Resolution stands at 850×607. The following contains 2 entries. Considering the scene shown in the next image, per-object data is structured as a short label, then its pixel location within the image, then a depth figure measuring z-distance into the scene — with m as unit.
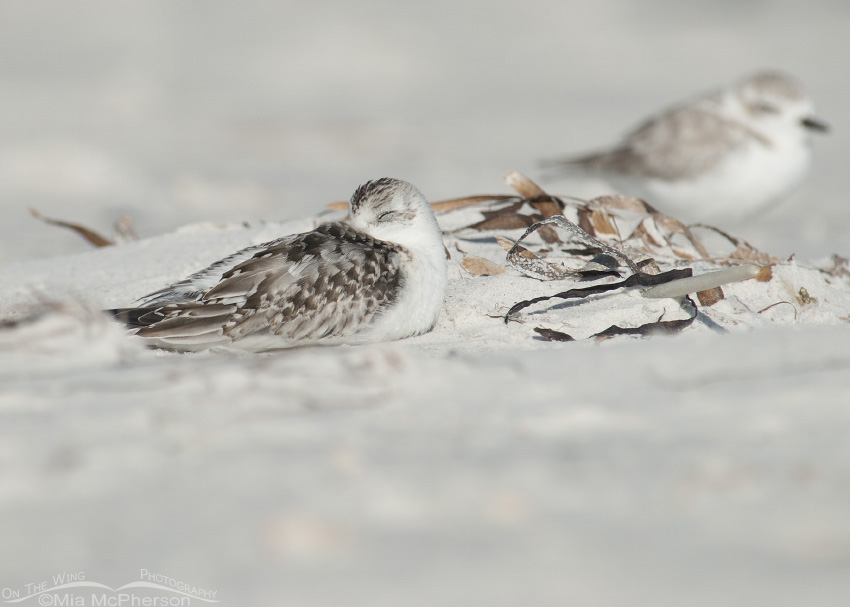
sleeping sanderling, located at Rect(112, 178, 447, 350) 5.67
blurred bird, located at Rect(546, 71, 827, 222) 12.59
